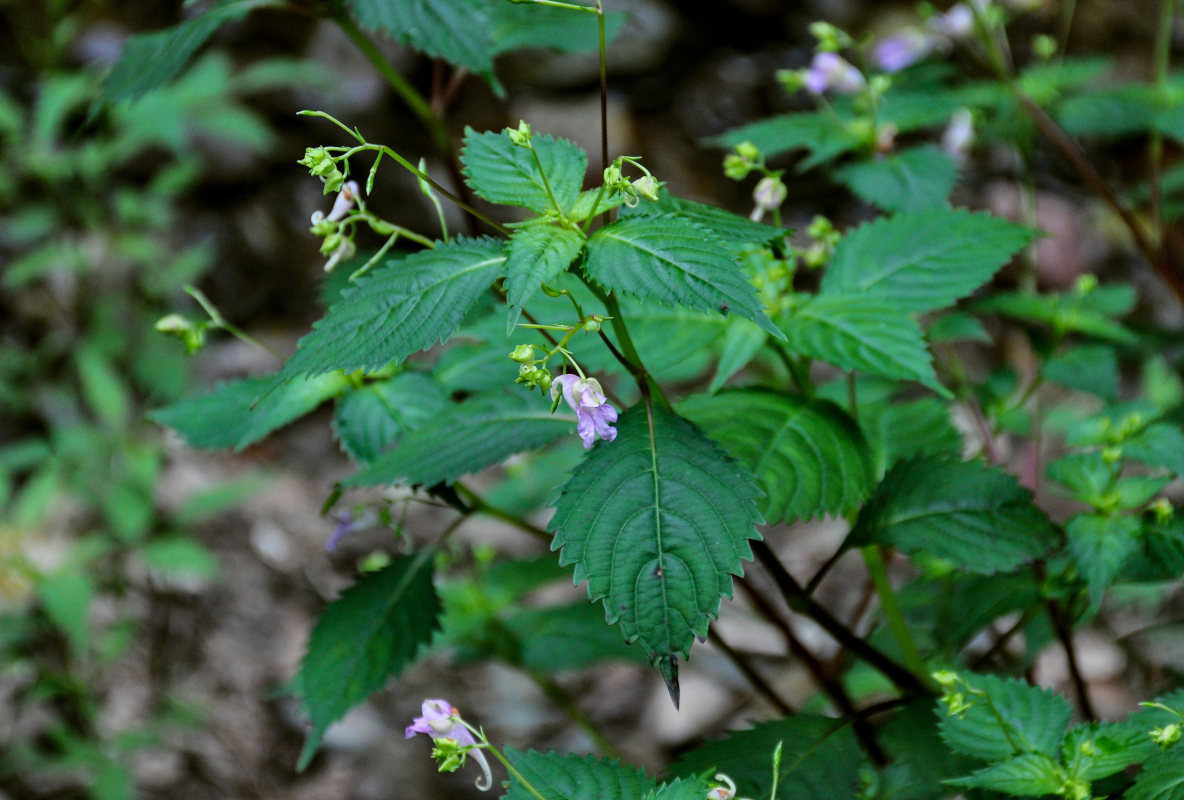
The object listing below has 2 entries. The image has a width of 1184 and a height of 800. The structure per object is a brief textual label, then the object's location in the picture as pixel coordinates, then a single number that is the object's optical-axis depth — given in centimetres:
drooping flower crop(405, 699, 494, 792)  152
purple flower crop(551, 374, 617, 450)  152
